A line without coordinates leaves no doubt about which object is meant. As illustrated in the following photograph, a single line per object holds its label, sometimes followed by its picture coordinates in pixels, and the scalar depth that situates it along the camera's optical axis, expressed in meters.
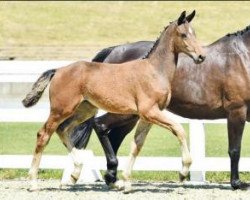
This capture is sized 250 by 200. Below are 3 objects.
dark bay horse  15.37
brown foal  14.45
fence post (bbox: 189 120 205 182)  17.28
